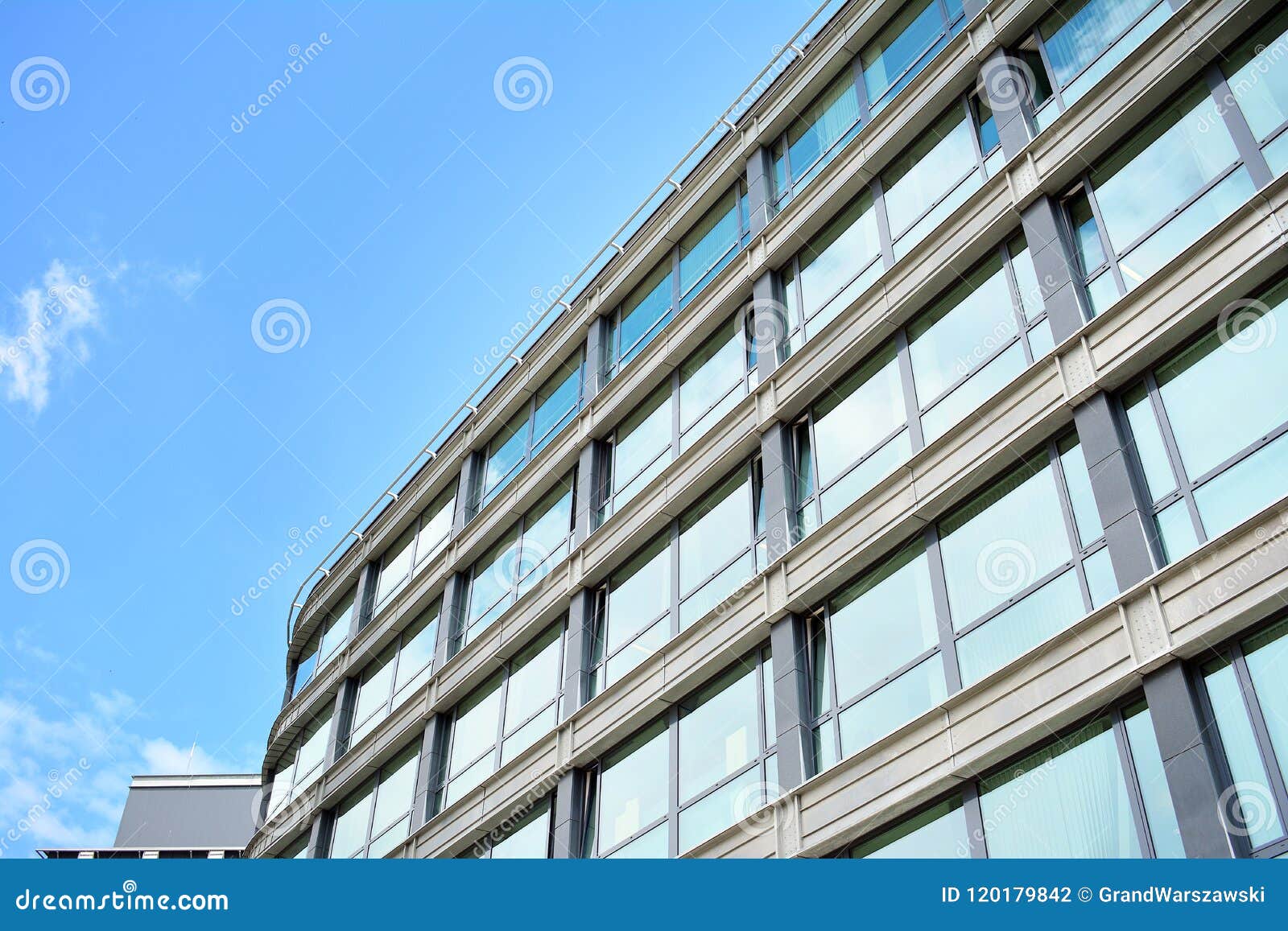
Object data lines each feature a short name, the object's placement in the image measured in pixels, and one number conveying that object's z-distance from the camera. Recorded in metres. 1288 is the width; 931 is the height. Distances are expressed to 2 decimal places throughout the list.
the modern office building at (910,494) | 13.45
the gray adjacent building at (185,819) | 49.31
